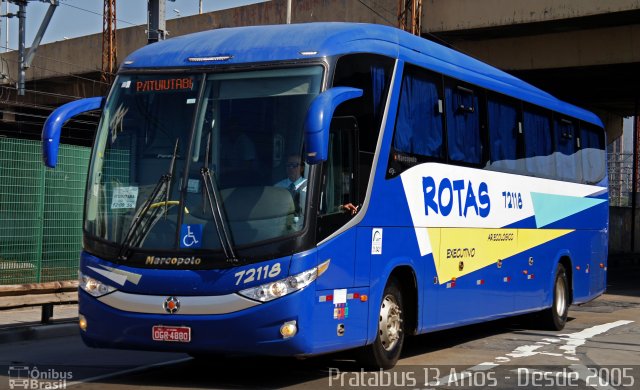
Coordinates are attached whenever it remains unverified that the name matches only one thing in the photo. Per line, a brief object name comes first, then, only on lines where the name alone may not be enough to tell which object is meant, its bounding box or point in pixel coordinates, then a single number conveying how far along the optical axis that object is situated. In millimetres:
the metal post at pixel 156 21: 17234
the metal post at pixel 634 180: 47438
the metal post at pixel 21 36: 32531
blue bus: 9062
